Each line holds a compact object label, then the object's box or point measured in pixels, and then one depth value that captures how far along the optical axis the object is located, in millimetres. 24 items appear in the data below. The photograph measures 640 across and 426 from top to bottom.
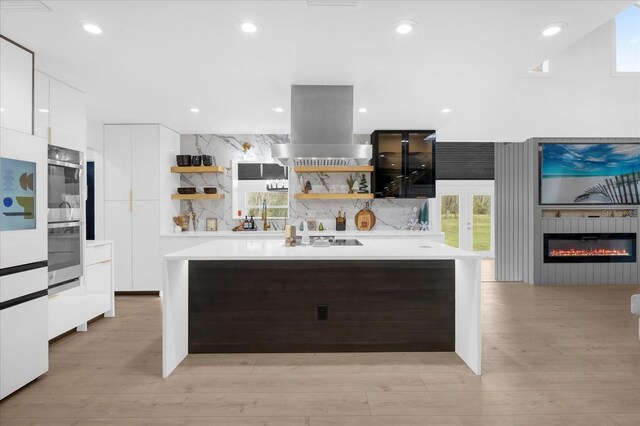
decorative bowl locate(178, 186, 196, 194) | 5664
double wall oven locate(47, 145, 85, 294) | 3295
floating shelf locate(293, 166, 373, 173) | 5509
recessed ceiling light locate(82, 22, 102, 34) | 2457
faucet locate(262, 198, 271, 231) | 5850
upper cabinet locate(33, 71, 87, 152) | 3246
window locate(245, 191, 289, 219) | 5941
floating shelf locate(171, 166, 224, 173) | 5598
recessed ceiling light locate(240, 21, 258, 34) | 2421
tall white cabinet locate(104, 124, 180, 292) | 5242
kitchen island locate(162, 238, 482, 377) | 3135
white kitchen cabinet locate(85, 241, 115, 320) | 3932
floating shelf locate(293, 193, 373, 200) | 5512
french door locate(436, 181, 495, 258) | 8438
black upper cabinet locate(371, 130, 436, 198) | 5375
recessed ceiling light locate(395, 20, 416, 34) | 2408
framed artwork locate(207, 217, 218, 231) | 5855
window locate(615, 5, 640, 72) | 5676
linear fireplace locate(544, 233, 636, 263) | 5910
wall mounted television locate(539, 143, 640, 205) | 5891
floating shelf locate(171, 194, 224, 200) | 5598
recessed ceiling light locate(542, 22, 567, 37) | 2430
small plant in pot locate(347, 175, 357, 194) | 5691
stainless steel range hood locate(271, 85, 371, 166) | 3541
